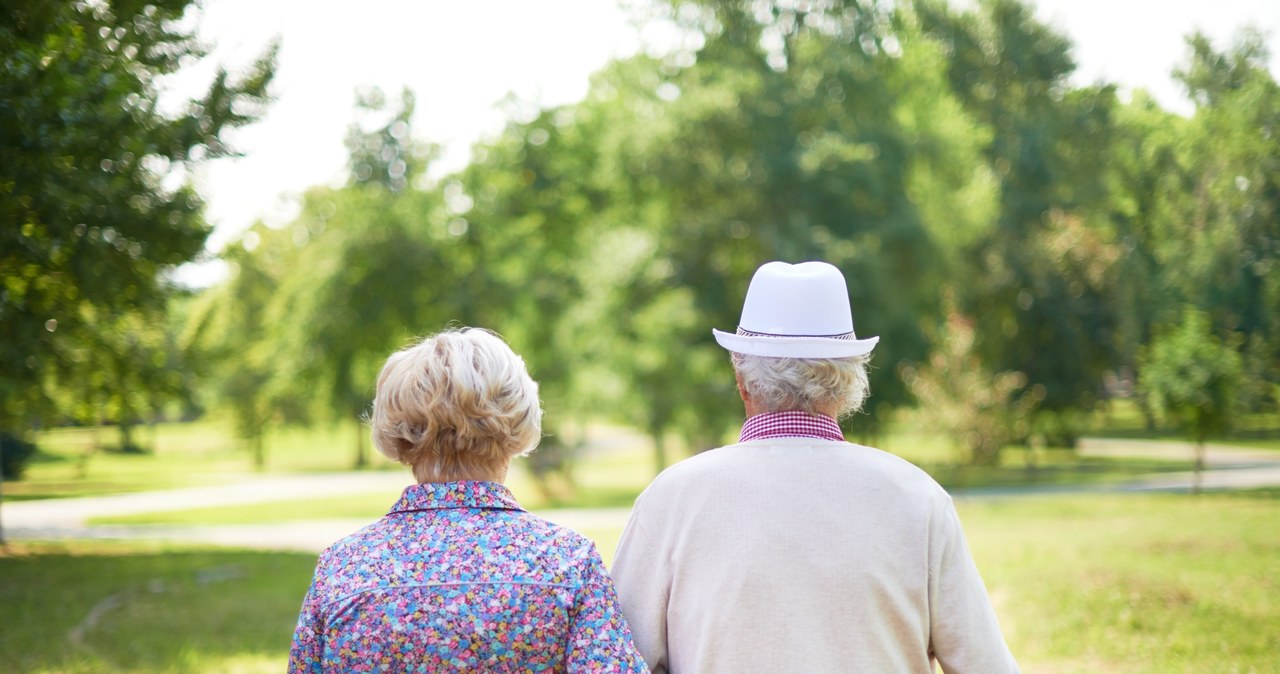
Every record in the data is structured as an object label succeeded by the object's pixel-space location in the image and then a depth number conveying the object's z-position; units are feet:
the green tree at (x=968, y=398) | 55.77
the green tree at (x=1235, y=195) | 31.73
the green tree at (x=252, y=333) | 97.14
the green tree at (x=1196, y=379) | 34.24
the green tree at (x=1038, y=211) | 42.42
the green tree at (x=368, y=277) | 66.13
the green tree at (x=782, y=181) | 60.95
